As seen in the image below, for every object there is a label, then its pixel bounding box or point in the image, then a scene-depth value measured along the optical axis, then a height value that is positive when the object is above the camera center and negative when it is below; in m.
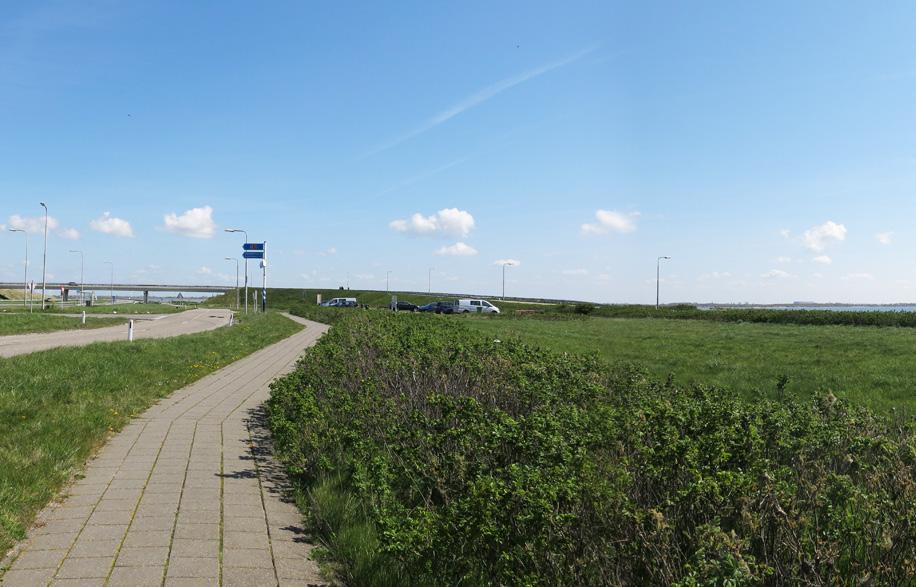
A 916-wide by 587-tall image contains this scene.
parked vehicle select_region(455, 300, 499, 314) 67.84 -0.66
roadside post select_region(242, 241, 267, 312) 42.16 +2.95
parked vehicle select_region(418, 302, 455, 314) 67.00 -0.85
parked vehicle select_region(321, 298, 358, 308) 74.06 -0.66
